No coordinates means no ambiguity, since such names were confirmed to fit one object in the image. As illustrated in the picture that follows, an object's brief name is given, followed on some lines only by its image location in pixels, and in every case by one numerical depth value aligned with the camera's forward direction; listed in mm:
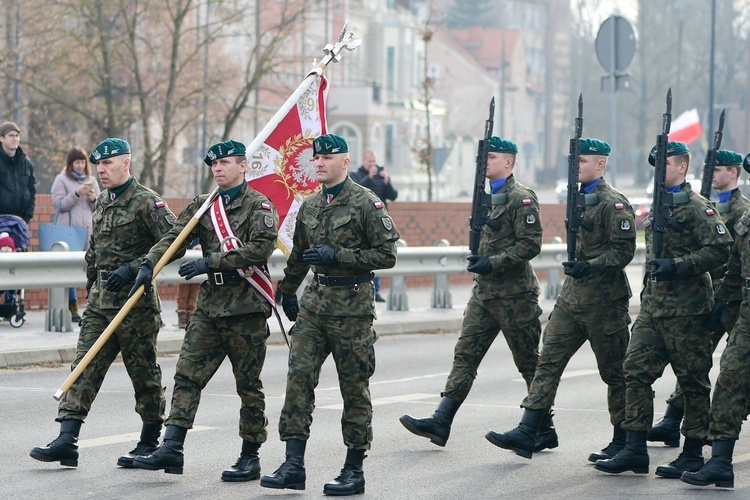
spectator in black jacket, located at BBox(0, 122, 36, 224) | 27531
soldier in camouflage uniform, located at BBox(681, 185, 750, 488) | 15500
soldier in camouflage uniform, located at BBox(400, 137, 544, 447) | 17922
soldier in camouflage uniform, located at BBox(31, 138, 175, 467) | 16234
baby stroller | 27687
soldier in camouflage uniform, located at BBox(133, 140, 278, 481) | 15391
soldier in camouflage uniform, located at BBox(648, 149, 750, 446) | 18766
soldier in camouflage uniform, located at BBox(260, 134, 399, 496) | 15039
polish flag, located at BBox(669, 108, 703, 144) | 54000
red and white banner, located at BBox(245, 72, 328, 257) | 18203
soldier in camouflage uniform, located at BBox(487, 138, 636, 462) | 17016
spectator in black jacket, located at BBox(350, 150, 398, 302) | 36031
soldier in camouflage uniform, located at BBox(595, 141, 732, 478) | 16328
